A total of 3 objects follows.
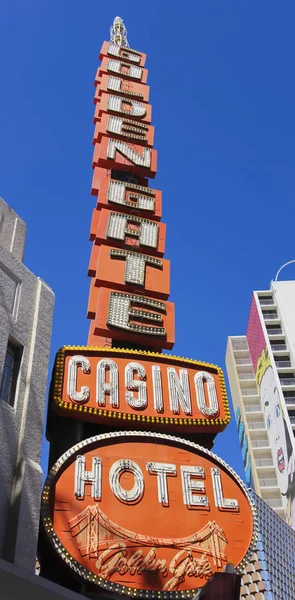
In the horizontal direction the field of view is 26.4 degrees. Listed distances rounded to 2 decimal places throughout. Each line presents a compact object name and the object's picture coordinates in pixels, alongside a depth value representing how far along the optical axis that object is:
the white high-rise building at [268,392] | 72.56
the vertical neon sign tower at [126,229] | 22.91
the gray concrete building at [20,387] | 11.90
